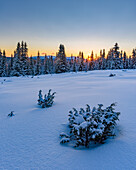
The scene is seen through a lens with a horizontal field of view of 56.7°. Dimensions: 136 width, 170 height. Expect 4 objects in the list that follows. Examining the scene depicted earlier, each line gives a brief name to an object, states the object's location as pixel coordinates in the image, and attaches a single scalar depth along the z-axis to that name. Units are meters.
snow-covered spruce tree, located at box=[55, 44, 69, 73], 37.25
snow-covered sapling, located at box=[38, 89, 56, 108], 4.35
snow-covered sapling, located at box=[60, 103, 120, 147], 2.09
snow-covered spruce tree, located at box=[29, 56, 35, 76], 53.56
